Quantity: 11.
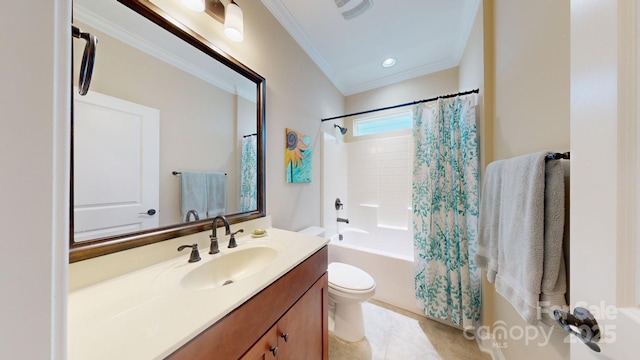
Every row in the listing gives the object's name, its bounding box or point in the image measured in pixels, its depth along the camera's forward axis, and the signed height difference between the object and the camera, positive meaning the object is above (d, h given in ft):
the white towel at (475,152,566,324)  2.28 -0.74
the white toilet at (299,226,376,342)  4.47 -2.80
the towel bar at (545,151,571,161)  2.22 +0.28
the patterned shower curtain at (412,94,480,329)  4.80 -0.97
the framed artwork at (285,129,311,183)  5.51 +0.71
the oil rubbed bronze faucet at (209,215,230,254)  3.12 -0.93
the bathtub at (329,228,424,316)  5.66 -2.75
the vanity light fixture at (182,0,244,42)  3.52 +3.10
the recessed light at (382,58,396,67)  7.16 +4.47
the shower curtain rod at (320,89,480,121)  4.84 +2.27
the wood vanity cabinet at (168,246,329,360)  1.75 -1.69
